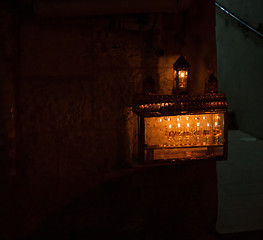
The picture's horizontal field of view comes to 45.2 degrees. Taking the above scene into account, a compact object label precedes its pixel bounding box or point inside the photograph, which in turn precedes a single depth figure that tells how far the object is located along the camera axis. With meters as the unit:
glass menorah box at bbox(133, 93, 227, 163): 2.41
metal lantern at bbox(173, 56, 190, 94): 2.46
